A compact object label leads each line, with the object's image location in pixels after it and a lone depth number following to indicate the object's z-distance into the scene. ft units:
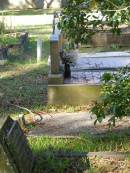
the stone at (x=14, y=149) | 14.20
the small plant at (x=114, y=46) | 44.45
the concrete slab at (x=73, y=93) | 29.07
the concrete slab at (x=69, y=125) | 23.49
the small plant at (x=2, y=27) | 53.21
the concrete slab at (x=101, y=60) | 34.67
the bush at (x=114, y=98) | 13.85
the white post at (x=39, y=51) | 44.19
